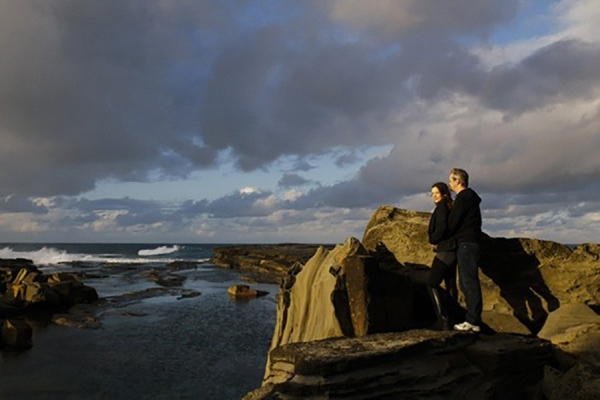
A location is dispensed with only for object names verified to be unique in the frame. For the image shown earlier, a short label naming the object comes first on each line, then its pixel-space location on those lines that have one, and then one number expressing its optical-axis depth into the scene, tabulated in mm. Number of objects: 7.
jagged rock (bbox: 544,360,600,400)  6117
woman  8492
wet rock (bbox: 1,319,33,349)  17766
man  8289
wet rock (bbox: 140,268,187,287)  40375
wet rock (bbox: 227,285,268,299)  32781
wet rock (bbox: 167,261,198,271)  62188
